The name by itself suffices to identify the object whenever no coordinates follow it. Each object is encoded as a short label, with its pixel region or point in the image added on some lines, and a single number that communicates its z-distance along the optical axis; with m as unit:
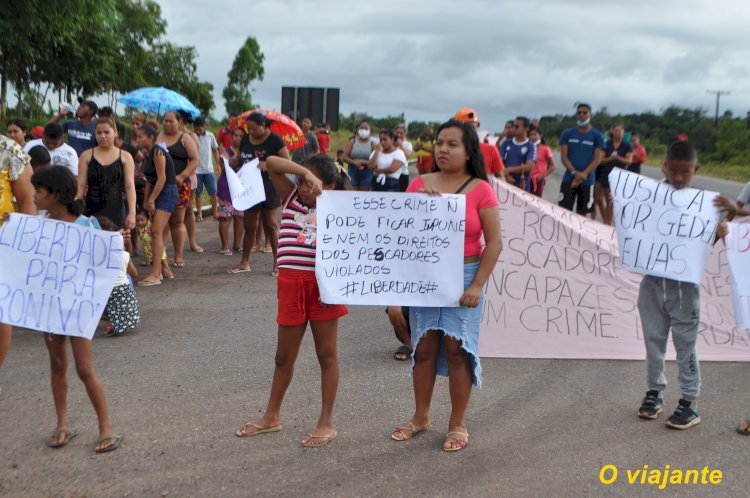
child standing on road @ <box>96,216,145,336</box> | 6.55
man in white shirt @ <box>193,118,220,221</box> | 12.73
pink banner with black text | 6.09
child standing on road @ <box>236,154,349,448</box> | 4.19
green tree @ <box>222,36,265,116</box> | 76.88
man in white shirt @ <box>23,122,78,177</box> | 8.37
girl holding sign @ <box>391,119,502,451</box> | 4.11
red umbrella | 10.62
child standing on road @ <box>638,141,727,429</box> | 4.72
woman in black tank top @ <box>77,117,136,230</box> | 7.25
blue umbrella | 14.25
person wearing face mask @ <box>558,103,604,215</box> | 11.34
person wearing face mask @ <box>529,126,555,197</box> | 12.59
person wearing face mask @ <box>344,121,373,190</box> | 12.69
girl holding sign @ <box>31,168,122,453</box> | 4.11
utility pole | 75.14
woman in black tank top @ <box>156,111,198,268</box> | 9.12
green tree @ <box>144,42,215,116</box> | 47.34
